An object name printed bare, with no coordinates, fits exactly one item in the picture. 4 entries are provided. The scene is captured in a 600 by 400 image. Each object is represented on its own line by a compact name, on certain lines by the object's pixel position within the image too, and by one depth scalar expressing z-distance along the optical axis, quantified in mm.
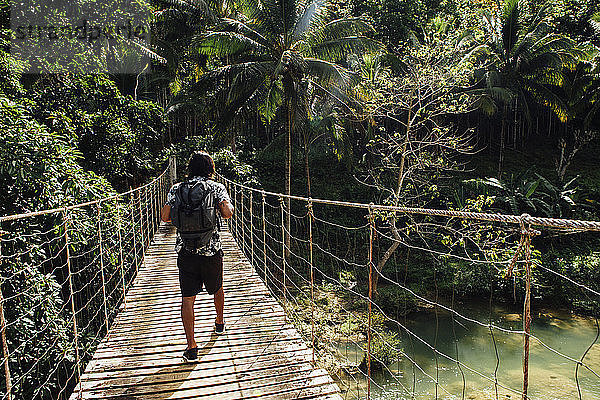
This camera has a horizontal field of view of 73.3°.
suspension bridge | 1979
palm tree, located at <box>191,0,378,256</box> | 8086
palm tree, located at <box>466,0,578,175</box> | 11992
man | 2246
